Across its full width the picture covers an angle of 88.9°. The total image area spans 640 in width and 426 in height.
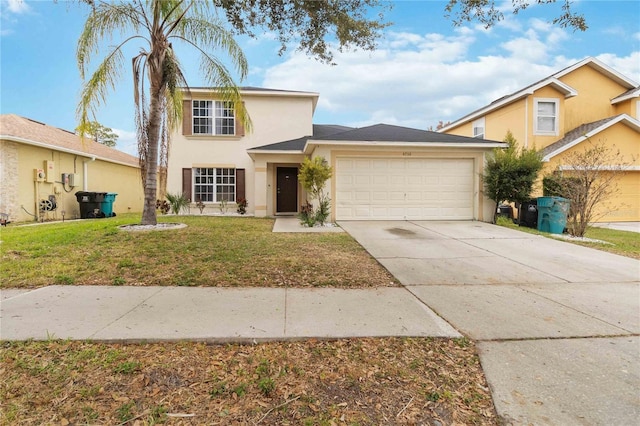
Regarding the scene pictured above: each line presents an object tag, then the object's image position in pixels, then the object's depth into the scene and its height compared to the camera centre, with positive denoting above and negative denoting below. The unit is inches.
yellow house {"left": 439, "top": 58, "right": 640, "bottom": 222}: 573.9 +159.8
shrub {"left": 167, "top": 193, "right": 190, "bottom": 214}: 587.6 -4.8
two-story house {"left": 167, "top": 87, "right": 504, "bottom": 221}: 487.5 +62.5
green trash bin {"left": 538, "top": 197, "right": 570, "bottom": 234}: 413.1 -16.6
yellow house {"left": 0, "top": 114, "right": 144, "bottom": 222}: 492.7 +53.6
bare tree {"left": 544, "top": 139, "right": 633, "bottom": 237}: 392.5 +16.1
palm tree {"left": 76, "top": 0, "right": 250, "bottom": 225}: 346.9 +157.6
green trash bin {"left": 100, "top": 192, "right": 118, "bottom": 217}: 625.0 -8.3
